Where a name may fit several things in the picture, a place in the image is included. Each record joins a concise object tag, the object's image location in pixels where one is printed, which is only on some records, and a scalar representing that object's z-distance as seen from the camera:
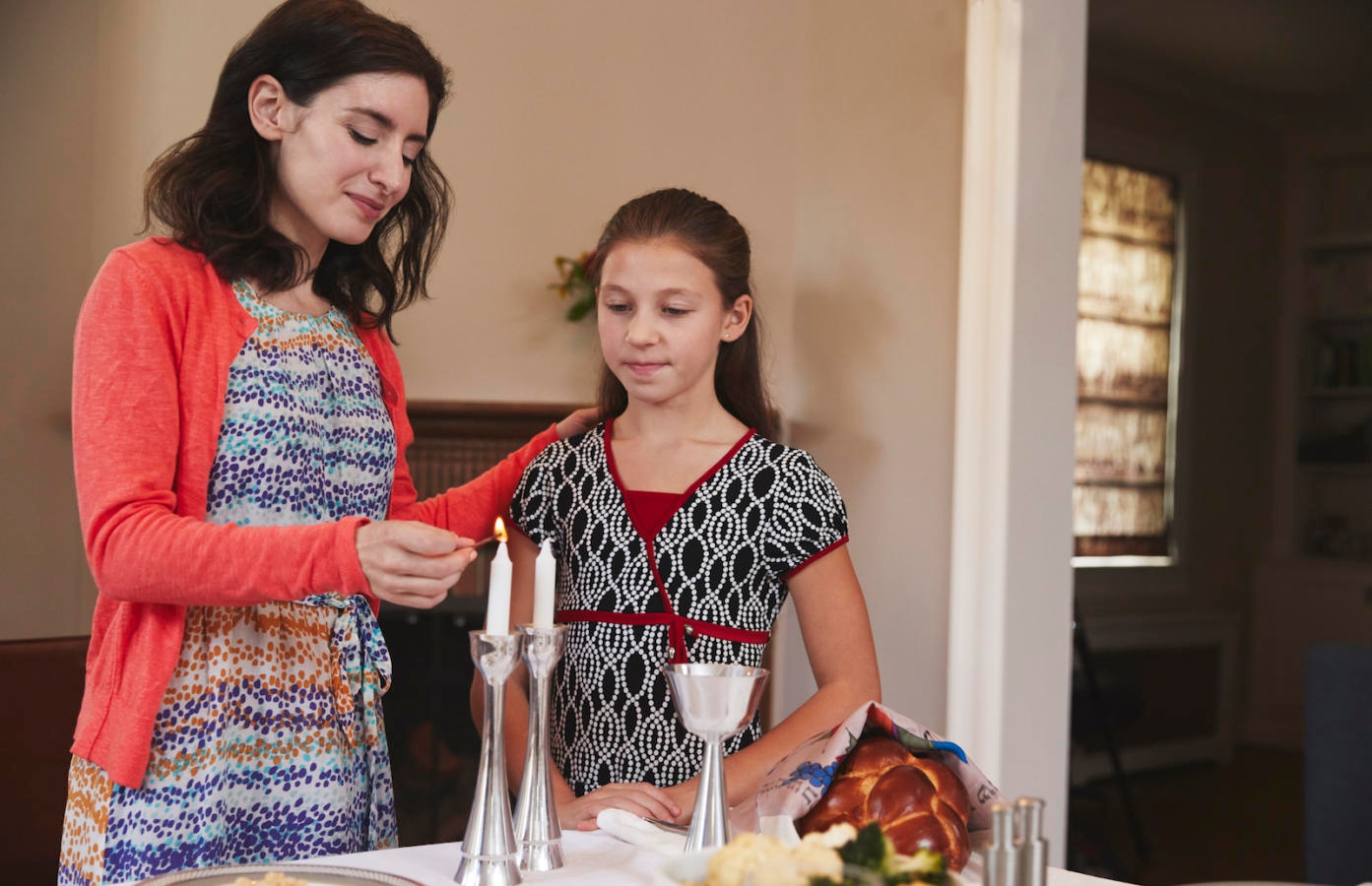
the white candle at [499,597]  0.97
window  5.76
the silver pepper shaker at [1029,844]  0.78
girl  1.51
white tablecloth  1.08
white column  2.38
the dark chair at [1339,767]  1.78
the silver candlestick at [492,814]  1.02
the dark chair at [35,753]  1.95
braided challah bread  1.07
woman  1.14
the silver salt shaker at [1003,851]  0.77
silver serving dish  0.99
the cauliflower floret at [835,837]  0.76
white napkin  1.16
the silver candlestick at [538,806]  1.07
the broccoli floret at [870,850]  0.75
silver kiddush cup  1.01
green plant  3.08
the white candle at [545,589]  1.01
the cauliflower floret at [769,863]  0.69
